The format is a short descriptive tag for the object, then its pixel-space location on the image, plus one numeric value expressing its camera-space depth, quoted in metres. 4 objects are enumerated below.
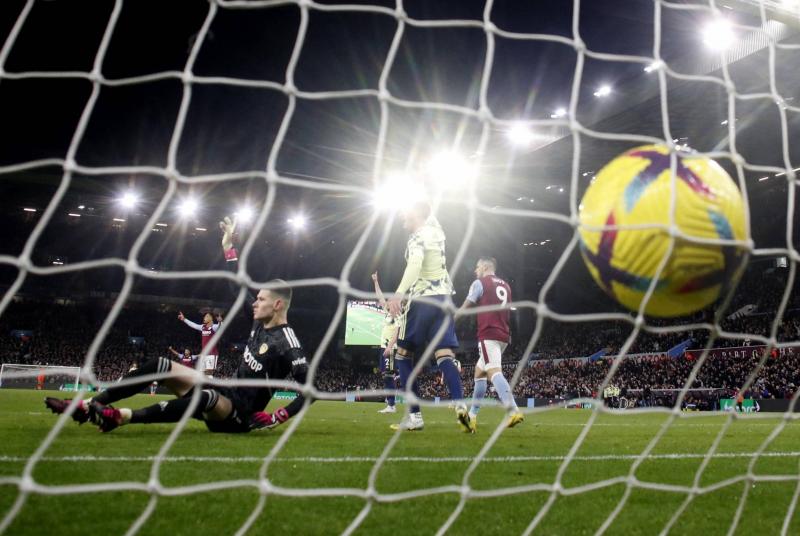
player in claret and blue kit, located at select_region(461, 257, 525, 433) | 5.41
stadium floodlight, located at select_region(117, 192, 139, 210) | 20.42
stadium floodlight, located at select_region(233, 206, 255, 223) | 21.41
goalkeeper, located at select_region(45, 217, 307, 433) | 3.59
